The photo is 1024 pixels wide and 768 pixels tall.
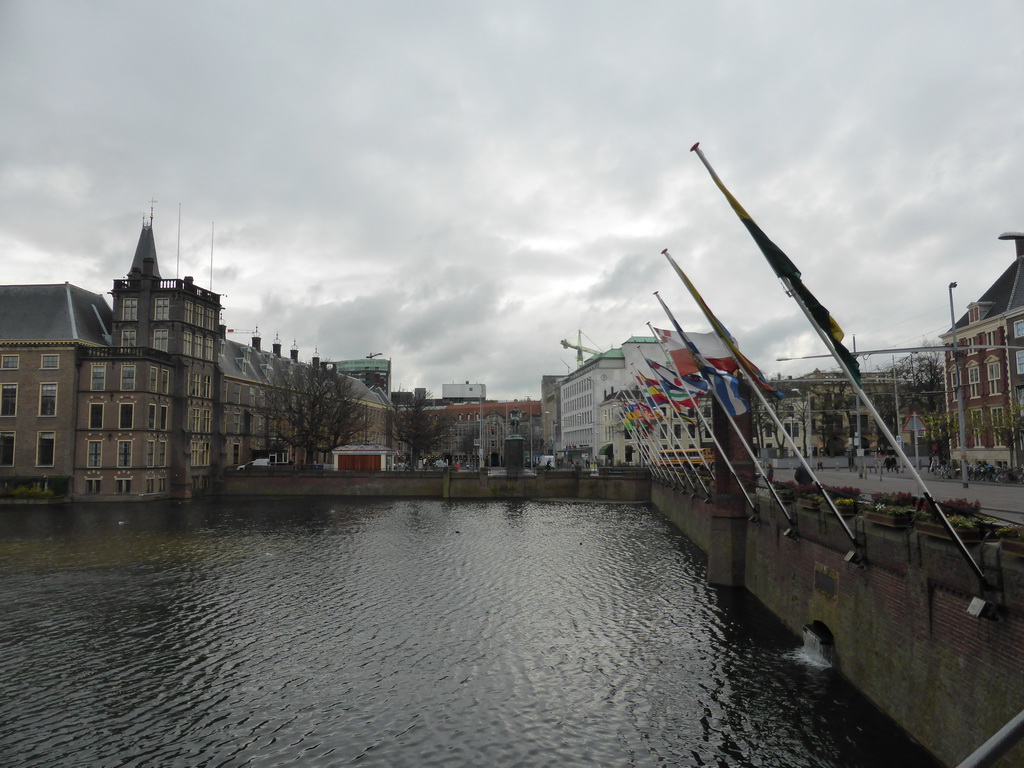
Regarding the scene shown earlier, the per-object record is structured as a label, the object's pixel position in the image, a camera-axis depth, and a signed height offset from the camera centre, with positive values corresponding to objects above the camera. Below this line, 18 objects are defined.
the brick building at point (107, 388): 66.50 +6.27
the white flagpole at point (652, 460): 56.53 -1.36
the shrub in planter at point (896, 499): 15.77 -1.32
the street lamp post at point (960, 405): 36.97 +2.10
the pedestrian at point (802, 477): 29.14 -1.45
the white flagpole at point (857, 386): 11.30 +1.20
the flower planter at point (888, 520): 14.20 -1.62
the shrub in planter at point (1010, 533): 10.89 -1.46
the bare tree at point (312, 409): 87.12 +5.02
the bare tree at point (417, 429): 109.44 +3.15
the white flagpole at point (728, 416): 24.88 +1.00
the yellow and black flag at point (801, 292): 14.49 +3.23
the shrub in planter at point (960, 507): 12.61 -1.25
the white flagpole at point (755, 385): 16.52 +1.78
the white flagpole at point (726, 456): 26.52 -0.48
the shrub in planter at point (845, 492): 18.52 -1.33
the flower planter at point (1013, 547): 10.39 -1.60
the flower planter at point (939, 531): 11.76 -1.59
